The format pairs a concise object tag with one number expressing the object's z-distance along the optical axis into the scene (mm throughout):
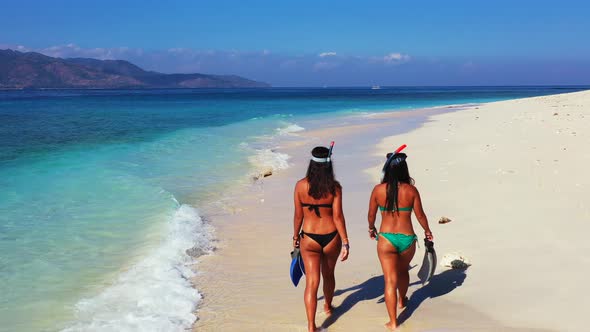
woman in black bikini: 4871
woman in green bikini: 4957
